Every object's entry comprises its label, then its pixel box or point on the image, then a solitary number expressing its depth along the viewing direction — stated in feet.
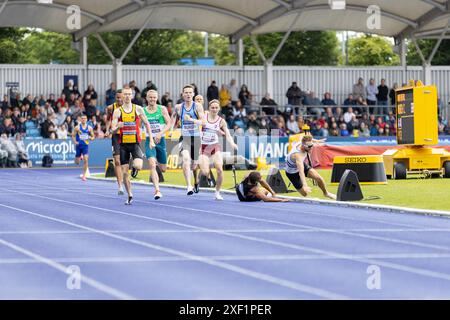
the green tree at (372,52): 328.70
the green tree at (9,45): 246.88
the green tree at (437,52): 265.34
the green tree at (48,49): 312.29
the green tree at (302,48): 277.03
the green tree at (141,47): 274.57
